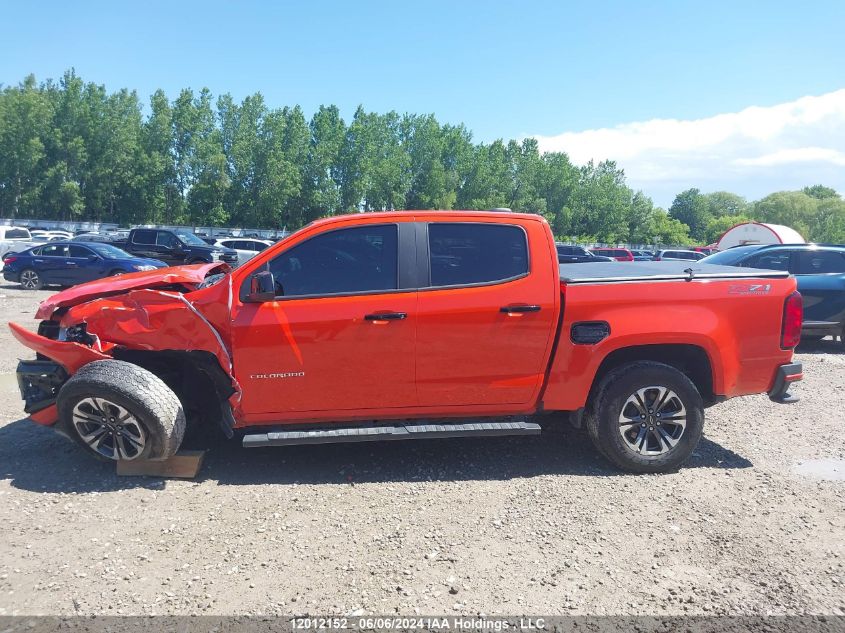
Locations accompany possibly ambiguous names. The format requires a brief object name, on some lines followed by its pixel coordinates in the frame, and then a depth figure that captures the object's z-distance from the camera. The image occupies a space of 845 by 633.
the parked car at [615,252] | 36.81
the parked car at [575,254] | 26.73
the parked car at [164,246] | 21.61
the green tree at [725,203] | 143.62
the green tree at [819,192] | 133.00
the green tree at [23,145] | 51.84
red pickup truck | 4.17
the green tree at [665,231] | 91.75
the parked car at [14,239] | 25.09
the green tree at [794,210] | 102.07
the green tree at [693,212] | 123.71
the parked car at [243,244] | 27.33
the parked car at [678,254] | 33.59
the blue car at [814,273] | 9.45
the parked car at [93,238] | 32.02
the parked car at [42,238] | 28.18
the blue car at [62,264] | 16.62
